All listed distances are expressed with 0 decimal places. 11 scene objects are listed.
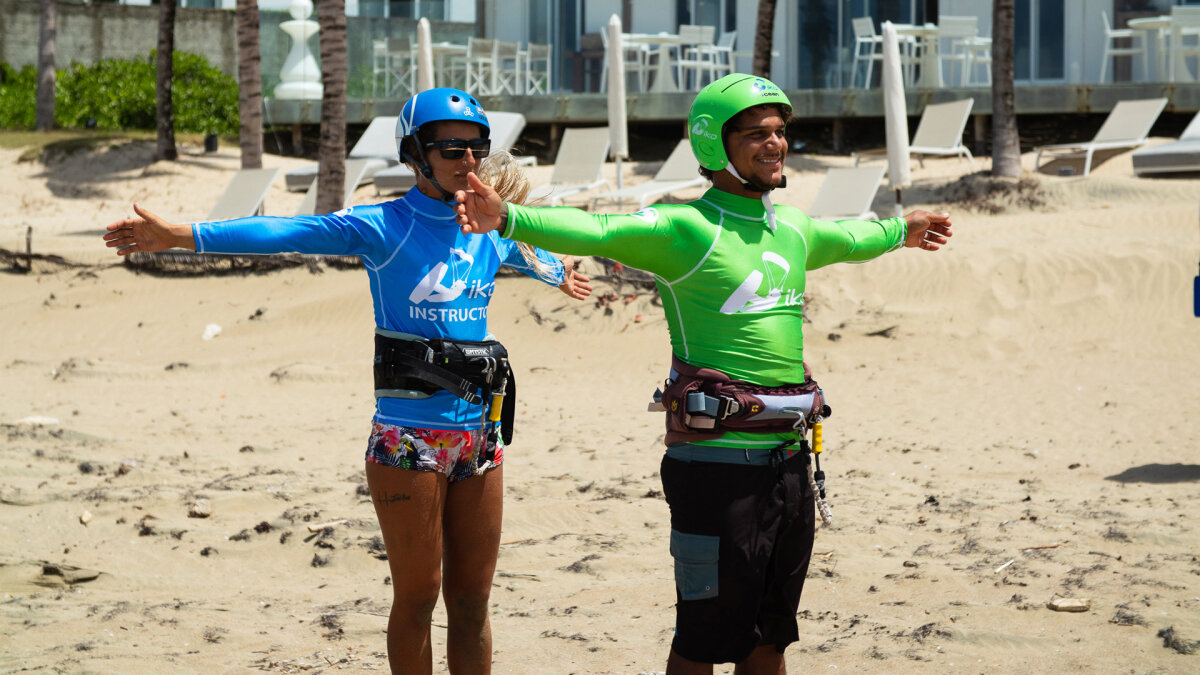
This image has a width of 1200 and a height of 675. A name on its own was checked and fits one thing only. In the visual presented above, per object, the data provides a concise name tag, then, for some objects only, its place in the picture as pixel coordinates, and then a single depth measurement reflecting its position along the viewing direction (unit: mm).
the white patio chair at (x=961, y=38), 20312
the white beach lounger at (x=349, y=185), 15625
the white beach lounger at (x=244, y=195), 15383
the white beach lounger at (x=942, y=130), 17016
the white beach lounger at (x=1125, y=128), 16766
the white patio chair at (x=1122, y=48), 19844
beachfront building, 20328
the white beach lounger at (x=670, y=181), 15367
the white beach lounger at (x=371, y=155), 18469
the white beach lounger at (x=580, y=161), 16547
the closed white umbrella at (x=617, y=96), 16141
